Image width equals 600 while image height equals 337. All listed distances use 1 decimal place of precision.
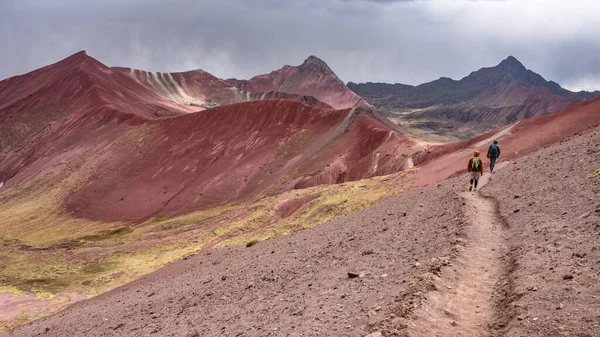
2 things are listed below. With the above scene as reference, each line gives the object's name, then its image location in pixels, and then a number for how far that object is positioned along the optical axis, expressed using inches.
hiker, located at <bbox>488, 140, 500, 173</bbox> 887.7
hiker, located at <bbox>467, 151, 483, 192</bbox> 735.1
